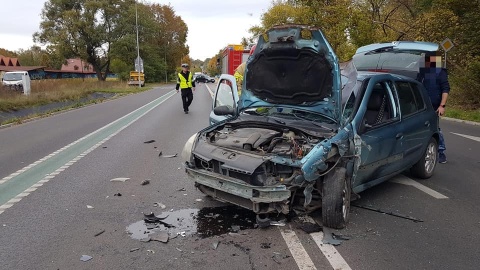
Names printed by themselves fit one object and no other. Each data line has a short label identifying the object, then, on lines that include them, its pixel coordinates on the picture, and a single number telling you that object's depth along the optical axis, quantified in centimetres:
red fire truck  2230
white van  2659
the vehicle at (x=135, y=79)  5163
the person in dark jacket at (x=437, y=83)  674
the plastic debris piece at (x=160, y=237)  395
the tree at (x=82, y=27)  5759
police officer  1565
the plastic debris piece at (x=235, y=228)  416
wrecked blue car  403
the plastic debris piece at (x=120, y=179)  616
